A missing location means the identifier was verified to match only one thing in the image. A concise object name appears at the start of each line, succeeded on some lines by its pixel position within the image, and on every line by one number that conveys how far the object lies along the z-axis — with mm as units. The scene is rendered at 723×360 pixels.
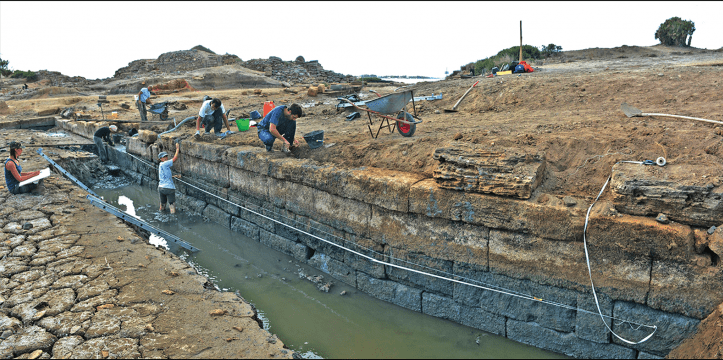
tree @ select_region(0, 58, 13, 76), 34594
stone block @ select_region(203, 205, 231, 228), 7891
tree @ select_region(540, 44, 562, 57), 27406
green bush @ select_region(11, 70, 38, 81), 31198
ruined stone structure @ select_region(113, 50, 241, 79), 30594
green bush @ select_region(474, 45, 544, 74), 20330
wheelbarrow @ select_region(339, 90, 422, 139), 6473
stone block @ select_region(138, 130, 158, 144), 10148
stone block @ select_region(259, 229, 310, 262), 6316
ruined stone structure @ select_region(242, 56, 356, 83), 28688
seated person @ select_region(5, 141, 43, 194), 6901
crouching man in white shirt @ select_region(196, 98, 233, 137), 8758
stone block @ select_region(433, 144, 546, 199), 4184
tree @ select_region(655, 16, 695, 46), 27234
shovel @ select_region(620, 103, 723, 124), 5503
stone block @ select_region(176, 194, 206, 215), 8555
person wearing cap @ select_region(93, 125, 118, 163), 12164
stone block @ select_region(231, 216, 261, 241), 7277
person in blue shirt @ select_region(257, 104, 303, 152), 6801
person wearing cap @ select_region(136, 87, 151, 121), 12055
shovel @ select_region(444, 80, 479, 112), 8434
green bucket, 9156
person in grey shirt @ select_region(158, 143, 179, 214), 8234
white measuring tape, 3795
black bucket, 6902
